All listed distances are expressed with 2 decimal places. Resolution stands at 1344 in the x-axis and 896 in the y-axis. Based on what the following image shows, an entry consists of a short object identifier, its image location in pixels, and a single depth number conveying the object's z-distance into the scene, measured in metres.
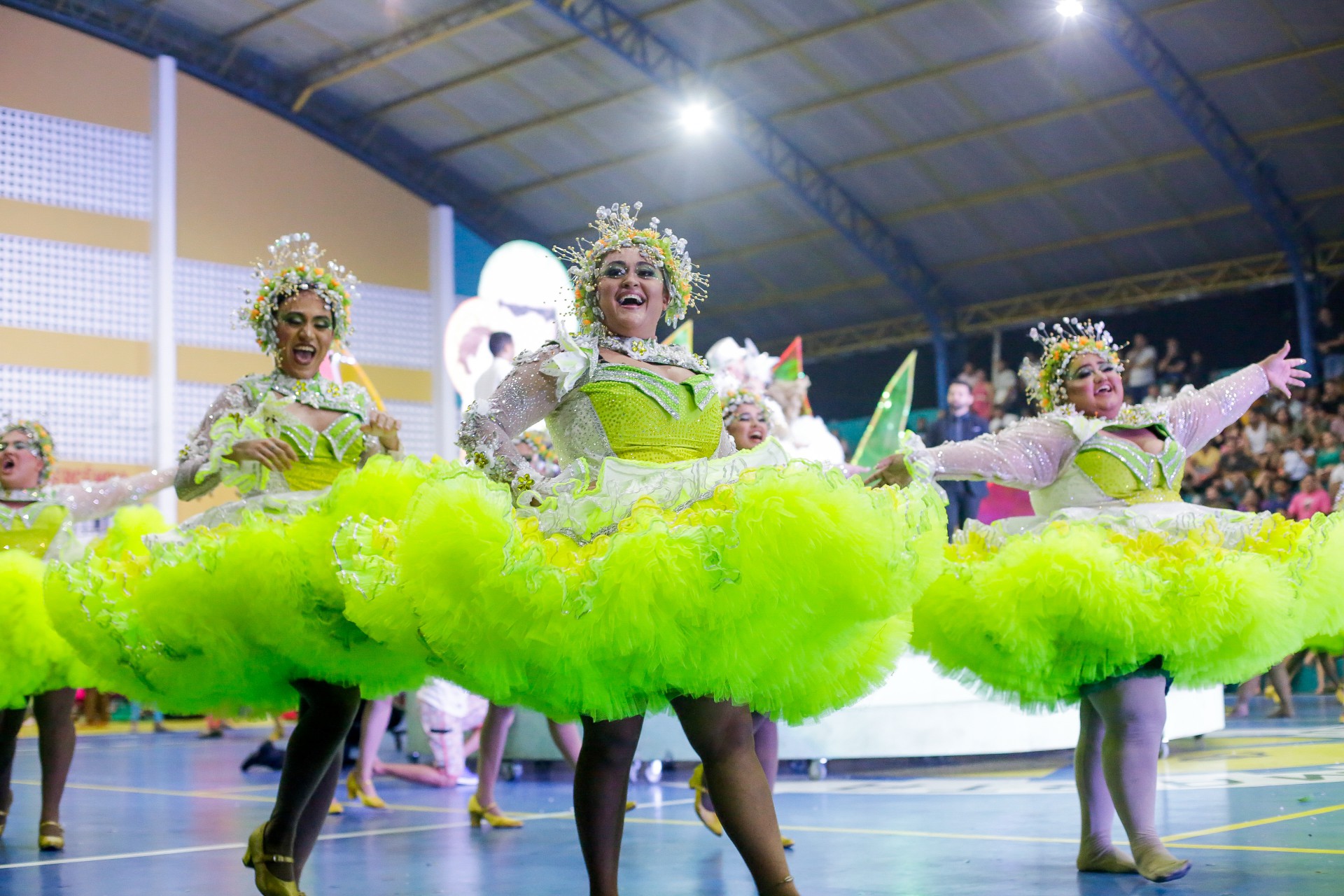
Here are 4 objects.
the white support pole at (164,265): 15.30
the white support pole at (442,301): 17.95
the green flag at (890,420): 11.19
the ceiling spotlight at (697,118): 15.60
